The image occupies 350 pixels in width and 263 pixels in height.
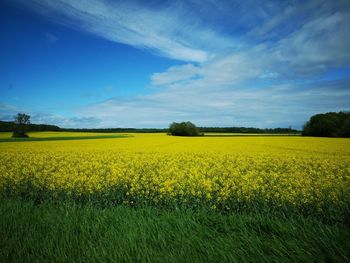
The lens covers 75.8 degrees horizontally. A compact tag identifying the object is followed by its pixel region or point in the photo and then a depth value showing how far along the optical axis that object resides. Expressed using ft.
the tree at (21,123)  195.11
